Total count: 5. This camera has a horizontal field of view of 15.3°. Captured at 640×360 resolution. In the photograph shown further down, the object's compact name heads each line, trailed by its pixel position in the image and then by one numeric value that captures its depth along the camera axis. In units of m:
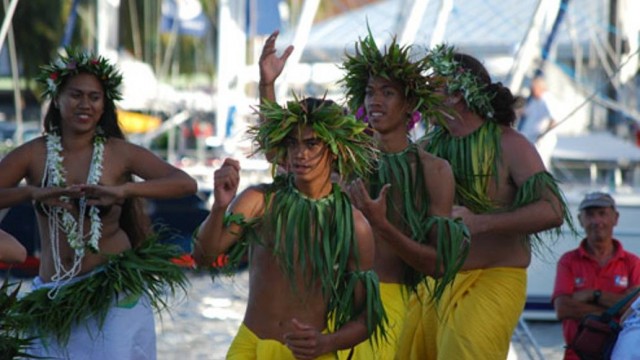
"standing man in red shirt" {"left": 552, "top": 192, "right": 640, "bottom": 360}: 13.07
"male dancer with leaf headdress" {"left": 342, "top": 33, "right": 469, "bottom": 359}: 9.57
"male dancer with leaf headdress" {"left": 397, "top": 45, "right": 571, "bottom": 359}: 10.41
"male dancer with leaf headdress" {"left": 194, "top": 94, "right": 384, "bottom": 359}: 8.41
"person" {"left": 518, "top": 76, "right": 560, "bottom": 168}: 25.88
